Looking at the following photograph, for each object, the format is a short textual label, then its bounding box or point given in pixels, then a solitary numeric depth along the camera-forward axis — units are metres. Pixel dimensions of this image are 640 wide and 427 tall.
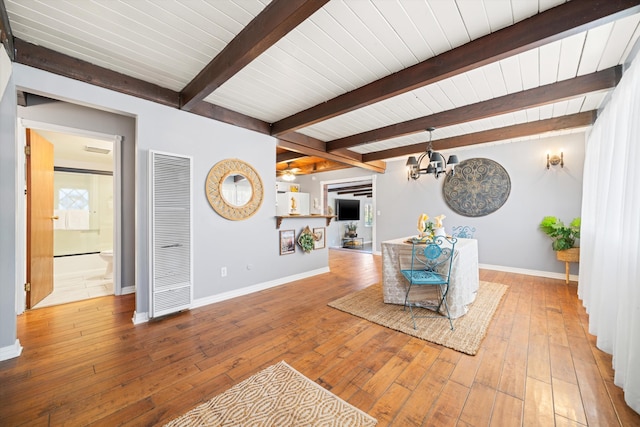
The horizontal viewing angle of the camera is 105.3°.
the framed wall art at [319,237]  4.56
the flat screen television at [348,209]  8.84
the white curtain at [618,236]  1.50
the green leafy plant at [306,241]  4.27
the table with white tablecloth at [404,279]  2.71
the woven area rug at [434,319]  2.24
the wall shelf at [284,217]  3.92
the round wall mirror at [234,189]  3.19
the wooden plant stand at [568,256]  3.78
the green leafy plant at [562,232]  3.85
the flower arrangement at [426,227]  3.18
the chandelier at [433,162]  3.39
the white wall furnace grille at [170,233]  2.61
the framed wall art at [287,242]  4.04
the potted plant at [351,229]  9.29
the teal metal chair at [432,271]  2.56
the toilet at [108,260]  4.11
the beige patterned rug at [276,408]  1.37
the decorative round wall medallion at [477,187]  4.74
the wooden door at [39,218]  2.81
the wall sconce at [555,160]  4.20
